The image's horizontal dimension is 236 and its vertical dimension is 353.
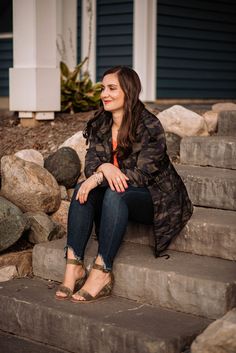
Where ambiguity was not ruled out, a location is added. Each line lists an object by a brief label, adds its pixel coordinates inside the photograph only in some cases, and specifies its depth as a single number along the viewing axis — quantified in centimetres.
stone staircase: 367
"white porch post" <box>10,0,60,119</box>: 700
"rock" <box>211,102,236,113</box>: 658
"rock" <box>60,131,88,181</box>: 579
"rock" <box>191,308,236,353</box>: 323
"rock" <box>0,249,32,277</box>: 472
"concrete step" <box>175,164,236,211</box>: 470
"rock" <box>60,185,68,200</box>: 552
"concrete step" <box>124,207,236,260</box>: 418
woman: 402
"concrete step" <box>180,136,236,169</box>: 524
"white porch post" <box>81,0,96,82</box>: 963
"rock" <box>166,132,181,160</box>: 570
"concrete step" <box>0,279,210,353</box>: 356
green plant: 734
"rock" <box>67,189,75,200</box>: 560
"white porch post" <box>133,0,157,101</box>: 906
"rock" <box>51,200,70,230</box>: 536
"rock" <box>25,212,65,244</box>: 492
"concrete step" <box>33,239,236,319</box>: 377
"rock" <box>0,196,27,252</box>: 468
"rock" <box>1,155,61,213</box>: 518
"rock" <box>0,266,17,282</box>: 466
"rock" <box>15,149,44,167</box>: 579
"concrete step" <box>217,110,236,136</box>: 579
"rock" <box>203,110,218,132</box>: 604
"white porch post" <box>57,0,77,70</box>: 952
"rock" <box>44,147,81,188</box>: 556
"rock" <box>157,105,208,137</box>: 590
